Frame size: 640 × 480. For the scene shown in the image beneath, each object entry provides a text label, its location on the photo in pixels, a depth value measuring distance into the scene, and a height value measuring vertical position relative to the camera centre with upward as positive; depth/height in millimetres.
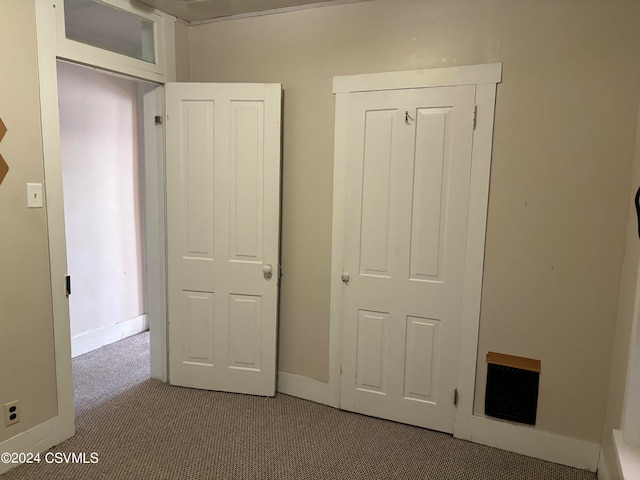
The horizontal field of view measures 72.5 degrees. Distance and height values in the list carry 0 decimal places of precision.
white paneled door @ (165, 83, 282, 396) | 2736 -250
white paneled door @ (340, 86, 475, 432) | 2363 -279
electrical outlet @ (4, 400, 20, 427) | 2092 -1078
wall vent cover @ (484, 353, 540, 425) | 2305 -994
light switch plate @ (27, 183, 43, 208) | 2117 -26
